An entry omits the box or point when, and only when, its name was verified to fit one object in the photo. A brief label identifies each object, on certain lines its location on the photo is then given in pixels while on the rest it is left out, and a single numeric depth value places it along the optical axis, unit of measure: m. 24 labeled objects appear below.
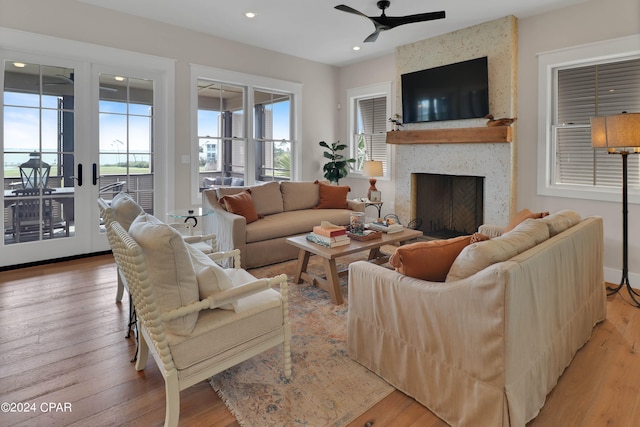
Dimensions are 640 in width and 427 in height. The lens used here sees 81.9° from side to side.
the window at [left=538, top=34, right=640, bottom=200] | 3.69
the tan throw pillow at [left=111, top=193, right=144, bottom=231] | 2.39
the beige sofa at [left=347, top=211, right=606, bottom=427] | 1.52
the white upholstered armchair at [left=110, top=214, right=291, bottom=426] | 1.54
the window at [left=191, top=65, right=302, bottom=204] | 5.32
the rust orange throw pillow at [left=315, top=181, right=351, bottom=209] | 5.30
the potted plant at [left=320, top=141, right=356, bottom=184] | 6.36
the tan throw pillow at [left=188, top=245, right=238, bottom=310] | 1.73
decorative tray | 3.44
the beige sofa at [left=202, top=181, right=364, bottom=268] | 4.03
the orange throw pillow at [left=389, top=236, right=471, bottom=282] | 1.86
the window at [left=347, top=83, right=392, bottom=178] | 6.17
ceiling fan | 3.52
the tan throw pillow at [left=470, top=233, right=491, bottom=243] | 2.00
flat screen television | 4.60
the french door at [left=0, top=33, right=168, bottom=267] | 3.97
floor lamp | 2.87
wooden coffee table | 3.12
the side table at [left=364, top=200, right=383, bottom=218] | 5.59
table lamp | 5.72
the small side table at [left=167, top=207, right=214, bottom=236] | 3.52
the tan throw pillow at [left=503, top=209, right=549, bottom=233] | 2.71
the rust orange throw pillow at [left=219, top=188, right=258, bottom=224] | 4.21
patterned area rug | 1.78
